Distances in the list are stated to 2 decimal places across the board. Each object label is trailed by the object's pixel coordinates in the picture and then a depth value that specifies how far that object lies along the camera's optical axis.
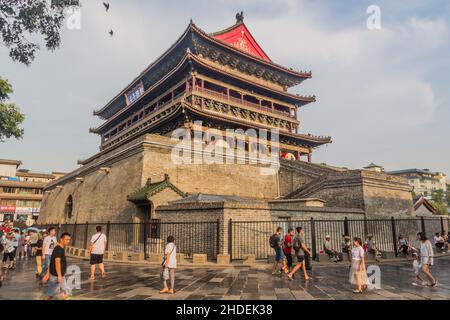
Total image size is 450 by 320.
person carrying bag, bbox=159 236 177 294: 6.34
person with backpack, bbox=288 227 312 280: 7.89
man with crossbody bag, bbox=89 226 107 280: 8.14
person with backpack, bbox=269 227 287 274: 8.88
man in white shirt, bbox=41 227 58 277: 8.31
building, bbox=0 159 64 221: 43.53
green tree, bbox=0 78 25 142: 11.25
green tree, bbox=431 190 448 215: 45.30
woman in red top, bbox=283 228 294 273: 8.85
